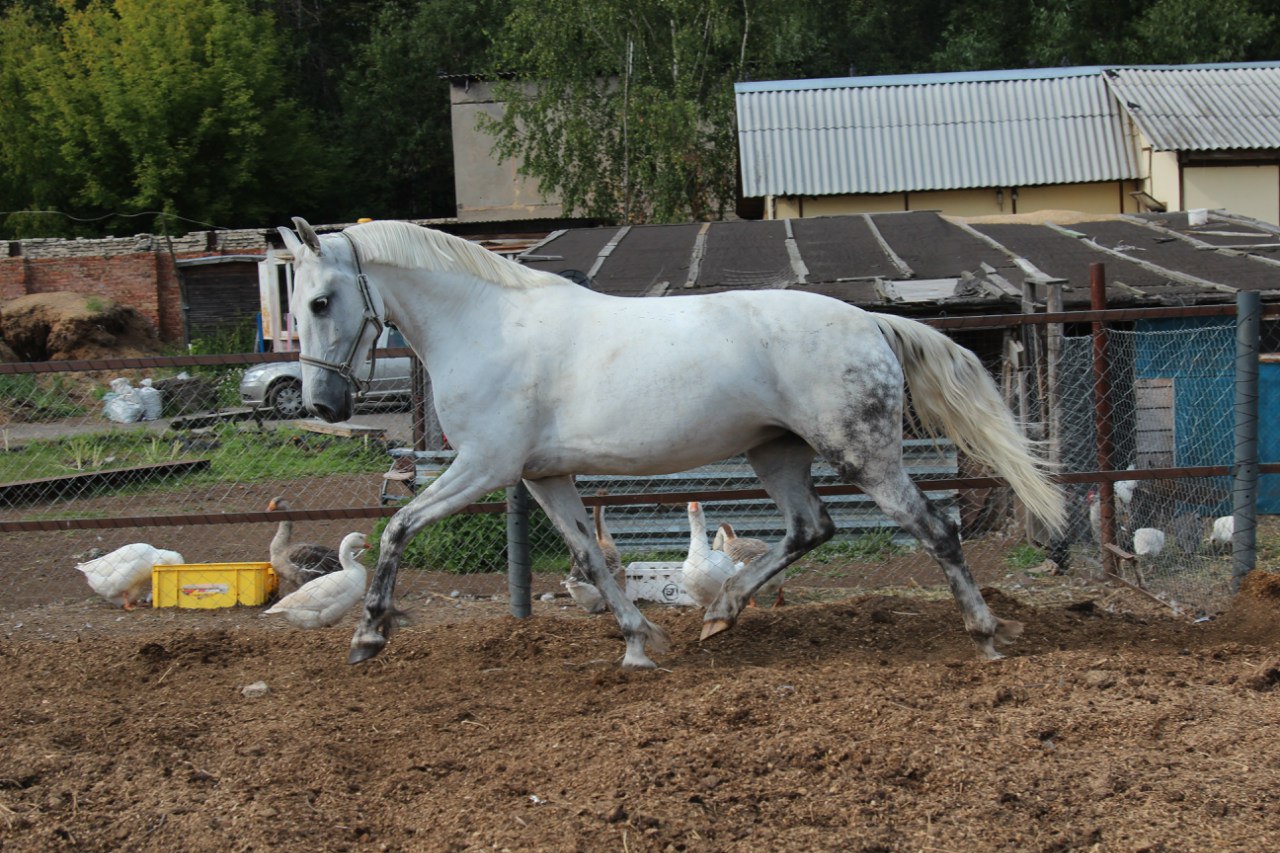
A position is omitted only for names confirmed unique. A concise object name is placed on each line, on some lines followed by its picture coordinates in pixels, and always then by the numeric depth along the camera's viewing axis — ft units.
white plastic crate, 23.54
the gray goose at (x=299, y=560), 25.81
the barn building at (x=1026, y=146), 63.82
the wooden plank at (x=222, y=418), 50.14
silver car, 56.39
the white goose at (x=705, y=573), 21.12
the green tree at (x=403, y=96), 119.03
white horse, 16.37
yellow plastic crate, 26.04
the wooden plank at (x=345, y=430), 47.78
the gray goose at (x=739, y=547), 23.49
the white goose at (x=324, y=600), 21.16
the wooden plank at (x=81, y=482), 39.83
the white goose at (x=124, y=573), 25.66
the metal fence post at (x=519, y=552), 20.65
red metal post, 22.24
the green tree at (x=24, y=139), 106.42
